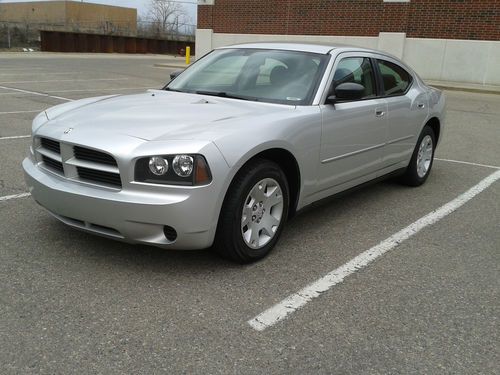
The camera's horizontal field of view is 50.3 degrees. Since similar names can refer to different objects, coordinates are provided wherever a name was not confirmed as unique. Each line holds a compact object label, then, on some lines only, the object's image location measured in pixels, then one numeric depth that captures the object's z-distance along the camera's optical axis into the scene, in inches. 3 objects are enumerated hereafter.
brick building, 727.1
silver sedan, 129.0
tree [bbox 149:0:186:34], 2341.3
